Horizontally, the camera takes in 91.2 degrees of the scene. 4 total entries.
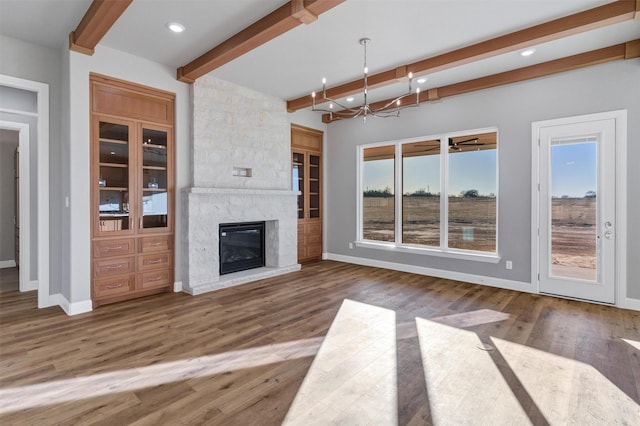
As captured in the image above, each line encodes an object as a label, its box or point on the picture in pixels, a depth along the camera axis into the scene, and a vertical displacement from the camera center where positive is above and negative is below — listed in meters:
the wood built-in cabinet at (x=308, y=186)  6.57 +0.51
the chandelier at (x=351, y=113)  5.74 +1.96
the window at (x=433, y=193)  5.07 +0.30
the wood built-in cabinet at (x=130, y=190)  3.90 +0.27
